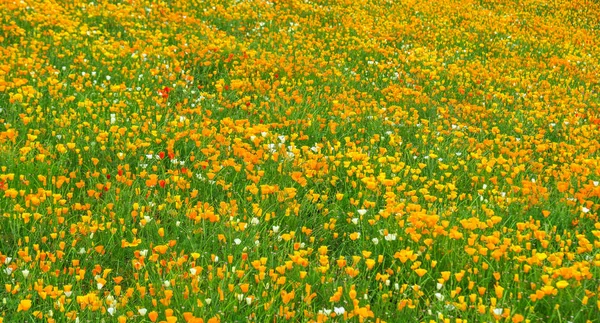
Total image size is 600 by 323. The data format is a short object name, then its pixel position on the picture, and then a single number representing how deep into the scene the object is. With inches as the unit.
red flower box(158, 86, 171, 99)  253.3
